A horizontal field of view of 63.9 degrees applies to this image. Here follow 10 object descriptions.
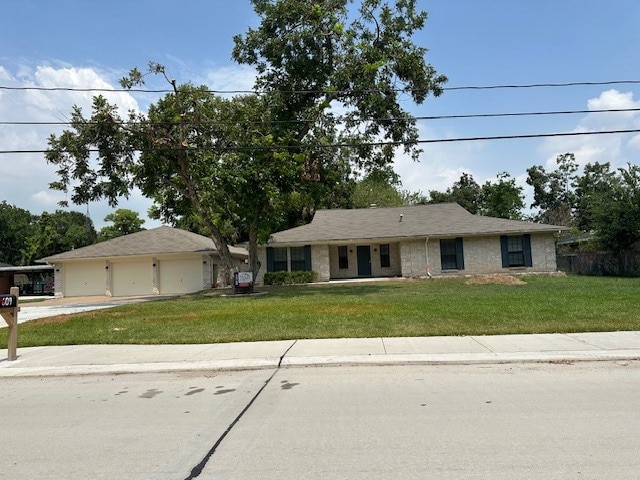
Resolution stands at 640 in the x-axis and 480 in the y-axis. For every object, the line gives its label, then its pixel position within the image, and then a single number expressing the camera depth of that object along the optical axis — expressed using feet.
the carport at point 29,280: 137.39
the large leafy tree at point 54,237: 195.93
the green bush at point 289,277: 102.22
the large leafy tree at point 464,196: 206.28
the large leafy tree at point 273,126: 72.43
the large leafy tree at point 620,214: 100.17
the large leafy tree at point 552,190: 207.03
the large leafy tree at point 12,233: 216.54
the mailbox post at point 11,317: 31.73
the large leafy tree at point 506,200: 175.42
